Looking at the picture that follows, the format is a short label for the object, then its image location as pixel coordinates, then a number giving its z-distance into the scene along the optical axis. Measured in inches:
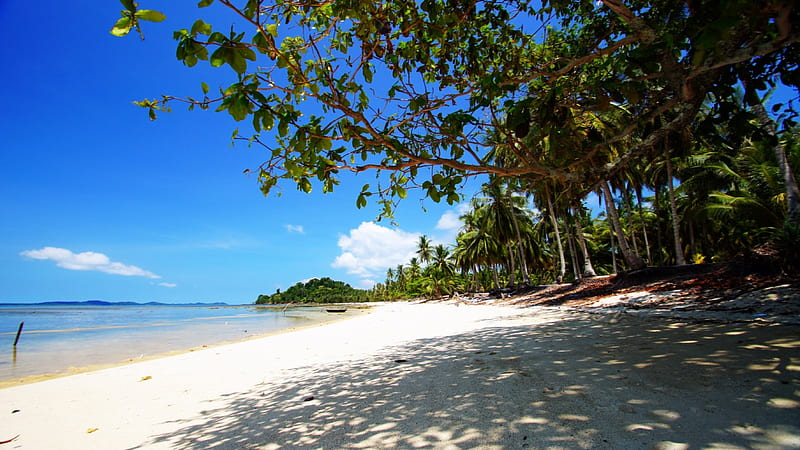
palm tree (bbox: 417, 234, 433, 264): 2274.9
